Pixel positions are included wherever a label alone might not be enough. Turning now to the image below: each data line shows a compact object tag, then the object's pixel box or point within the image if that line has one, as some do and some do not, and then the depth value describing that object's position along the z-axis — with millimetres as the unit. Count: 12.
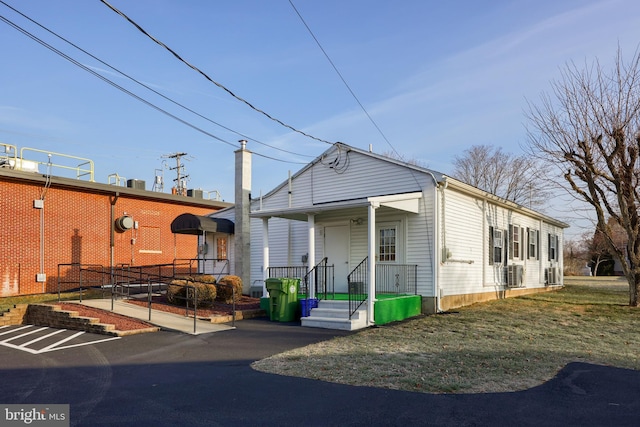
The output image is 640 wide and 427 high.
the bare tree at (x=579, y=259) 49738
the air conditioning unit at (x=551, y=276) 23286
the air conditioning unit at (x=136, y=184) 24422
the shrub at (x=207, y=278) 15869
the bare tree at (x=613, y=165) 14625
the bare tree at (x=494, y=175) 42062
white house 13305
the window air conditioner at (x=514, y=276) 18297
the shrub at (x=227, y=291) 15427
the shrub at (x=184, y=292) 14383
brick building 17906
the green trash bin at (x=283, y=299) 12789
